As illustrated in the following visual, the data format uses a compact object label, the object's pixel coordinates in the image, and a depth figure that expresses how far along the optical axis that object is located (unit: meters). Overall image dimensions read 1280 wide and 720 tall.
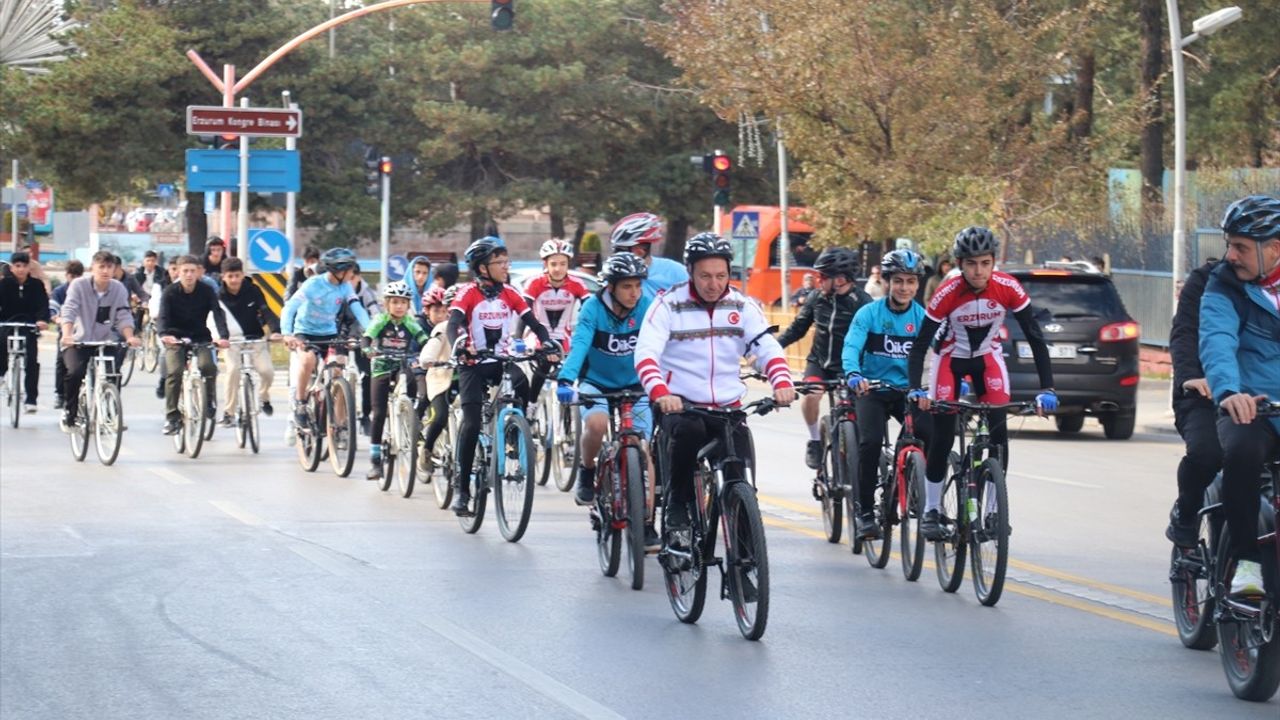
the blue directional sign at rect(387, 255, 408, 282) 36.78
